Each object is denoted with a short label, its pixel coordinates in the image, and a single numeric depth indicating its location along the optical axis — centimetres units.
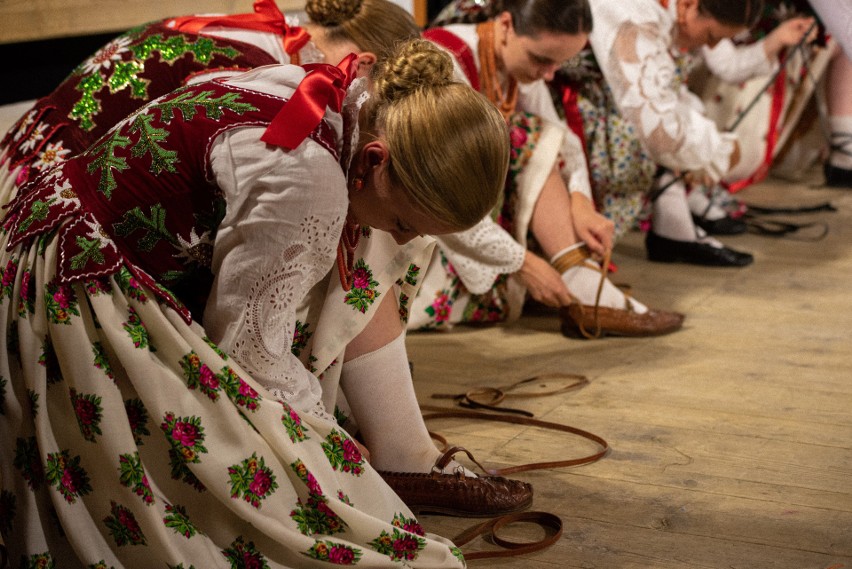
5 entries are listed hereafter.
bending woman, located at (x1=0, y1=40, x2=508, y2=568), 226
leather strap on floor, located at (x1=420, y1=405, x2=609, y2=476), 272
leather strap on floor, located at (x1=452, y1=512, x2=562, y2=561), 246
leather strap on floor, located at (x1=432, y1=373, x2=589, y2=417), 297
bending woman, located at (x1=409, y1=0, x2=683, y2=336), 331
